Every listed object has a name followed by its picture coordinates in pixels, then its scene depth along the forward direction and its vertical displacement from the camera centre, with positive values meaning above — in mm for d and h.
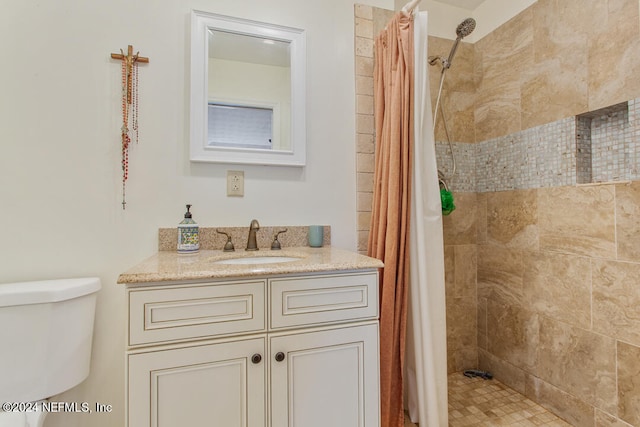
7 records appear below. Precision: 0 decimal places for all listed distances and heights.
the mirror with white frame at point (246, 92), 1404 +602
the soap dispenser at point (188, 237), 1293 -88
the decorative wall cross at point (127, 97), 1321 +521
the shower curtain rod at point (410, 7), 1296 +902
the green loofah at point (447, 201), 1730 +81
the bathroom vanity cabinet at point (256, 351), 878 -425
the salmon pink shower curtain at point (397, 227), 1316 -51
